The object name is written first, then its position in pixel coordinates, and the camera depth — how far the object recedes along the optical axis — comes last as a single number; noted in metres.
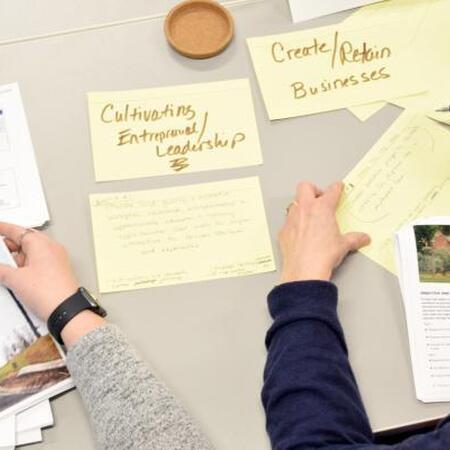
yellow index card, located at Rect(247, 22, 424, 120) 1.43
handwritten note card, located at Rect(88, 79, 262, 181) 1.39
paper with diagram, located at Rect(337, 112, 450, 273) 1.35
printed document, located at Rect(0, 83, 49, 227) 1.35
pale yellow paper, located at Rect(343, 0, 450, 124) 1.42
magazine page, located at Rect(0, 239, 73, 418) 1.25
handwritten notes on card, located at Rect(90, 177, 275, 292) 1.33
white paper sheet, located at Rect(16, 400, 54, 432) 1.24
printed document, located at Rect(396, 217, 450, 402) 1.27
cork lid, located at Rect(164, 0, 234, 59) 1.45
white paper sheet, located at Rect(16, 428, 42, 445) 1.24
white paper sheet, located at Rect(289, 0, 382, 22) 1.49
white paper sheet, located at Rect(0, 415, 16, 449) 1.23
